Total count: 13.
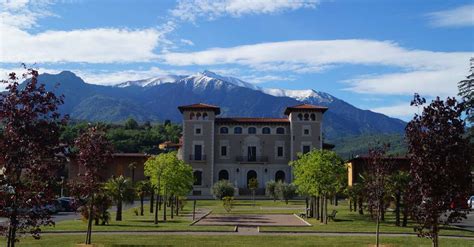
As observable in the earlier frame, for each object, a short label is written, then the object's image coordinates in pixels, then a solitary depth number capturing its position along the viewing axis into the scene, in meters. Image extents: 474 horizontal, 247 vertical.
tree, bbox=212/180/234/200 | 60.78
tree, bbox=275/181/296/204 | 59.16
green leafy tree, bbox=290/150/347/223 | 32.47
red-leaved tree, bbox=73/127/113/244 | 19.27
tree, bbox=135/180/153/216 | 39.95
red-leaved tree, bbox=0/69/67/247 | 12.24
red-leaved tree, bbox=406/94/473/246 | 14.31
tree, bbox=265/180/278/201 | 63.85
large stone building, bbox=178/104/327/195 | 75.38
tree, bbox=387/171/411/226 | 31.33
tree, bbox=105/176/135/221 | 32.47
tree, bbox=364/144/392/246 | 20.67
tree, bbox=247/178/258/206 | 66.31
